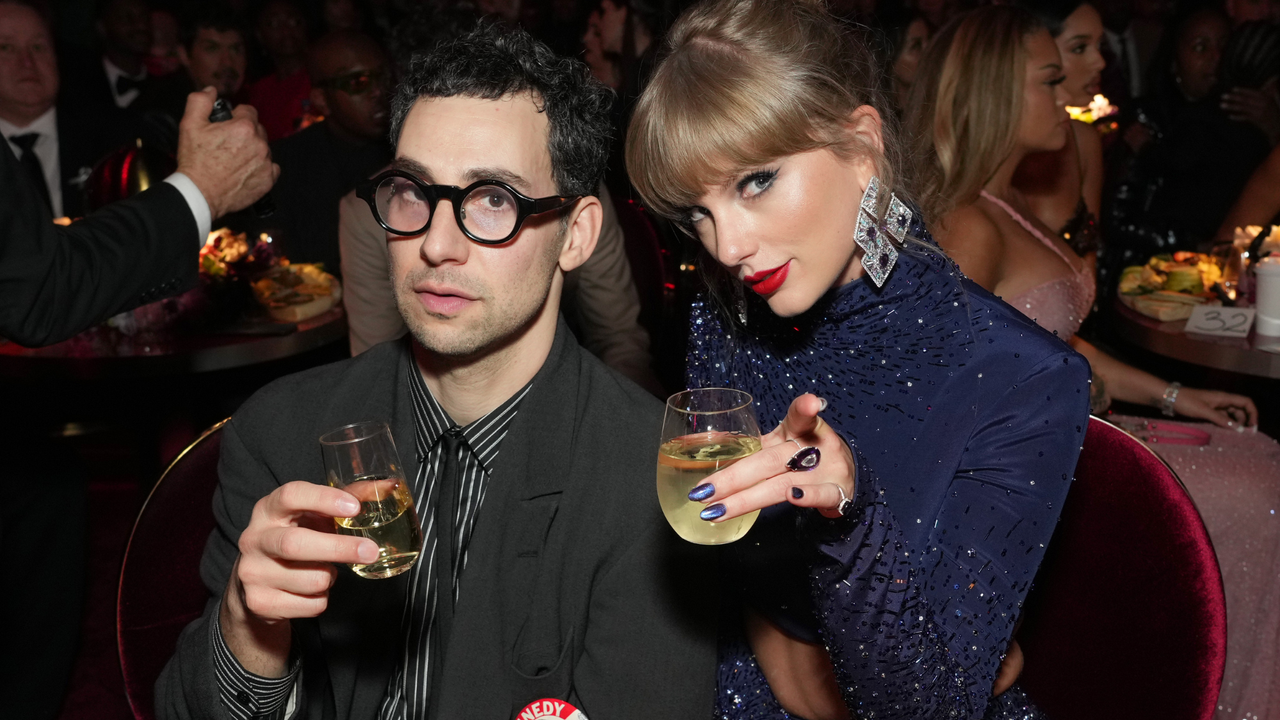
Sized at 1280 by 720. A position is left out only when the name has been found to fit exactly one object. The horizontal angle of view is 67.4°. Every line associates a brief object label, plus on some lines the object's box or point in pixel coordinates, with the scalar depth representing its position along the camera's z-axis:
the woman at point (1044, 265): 2.72
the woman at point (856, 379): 1.30
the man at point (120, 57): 7.32
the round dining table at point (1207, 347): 3.04
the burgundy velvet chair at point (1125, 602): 1.44
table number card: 3.23
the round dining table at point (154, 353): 3.22
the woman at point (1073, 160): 3.31
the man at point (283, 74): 6.71
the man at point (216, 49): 6.36
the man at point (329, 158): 4.41
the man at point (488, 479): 1.46
